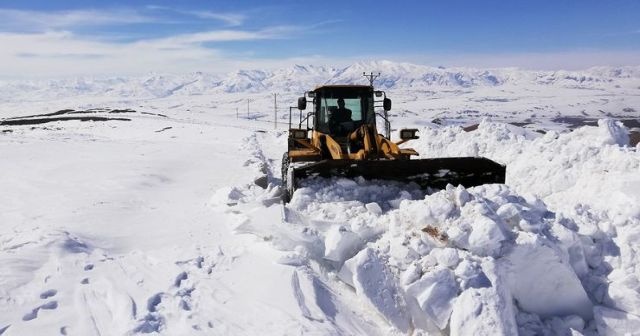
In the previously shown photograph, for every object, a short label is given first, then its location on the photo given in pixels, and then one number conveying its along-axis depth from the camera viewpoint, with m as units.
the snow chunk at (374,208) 6.04
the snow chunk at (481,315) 3.65
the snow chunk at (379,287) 4.16
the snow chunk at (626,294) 3.99
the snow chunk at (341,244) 4.95
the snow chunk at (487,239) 4.33
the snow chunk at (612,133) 10.48
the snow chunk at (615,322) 3.86
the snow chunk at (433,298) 3.93
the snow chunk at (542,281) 4.14
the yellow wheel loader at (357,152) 7.10
